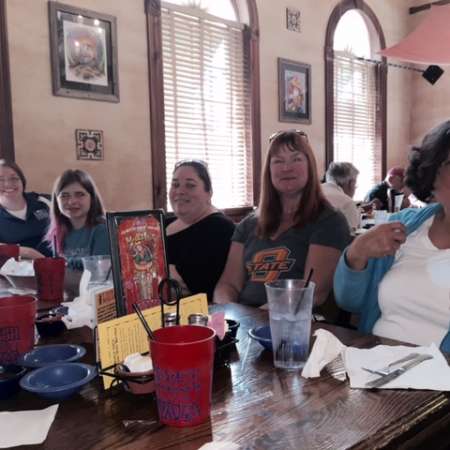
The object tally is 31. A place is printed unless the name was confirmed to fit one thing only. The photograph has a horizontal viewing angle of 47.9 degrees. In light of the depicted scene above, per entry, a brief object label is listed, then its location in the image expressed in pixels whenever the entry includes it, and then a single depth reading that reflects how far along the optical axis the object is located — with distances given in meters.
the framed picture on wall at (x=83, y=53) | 3.49
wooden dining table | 0.68
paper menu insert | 0.86
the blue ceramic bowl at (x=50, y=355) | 0.95
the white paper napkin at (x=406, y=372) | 0.85
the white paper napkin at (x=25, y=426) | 0.69
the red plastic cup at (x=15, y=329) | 0.94
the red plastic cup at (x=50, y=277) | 1.52
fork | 0.89
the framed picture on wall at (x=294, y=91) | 5.12
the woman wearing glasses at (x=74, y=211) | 2.65
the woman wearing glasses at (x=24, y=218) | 3.37
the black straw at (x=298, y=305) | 0.96
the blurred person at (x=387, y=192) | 5.59
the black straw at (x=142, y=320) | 0.75
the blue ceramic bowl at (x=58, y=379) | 0.79
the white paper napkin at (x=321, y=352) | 0.91
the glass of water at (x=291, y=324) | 0.95
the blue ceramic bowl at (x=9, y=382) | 0.82
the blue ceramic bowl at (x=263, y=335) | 1.02
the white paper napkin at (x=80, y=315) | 1.21
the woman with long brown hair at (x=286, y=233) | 1.76
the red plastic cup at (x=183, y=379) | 0.71
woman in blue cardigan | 1.29
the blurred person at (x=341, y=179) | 4.38
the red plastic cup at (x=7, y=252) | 1.97
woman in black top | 2.21
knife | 0.85
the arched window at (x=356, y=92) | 5.75
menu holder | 0.96
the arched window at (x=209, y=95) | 4.15
